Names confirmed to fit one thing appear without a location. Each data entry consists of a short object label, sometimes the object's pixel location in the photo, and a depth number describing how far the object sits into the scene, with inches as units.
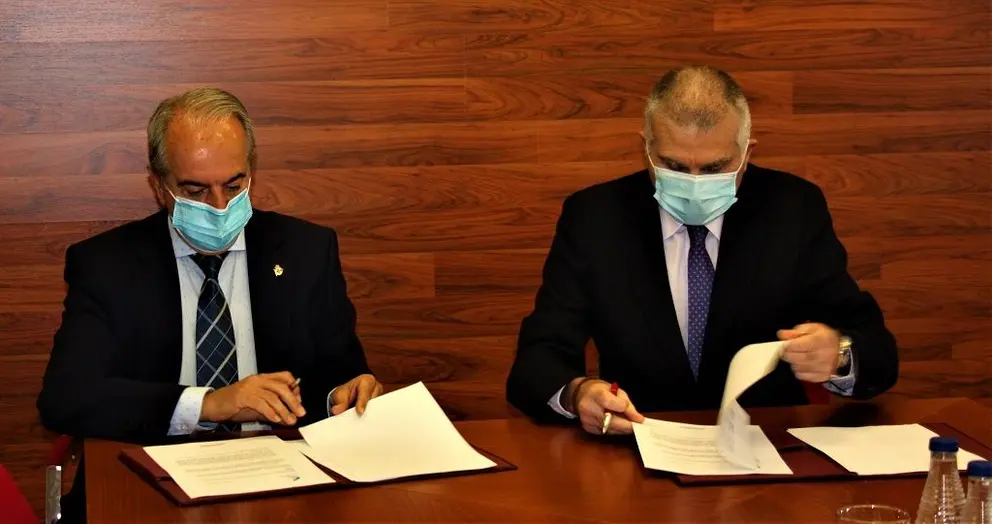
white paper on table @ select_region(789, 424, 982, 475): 100.3
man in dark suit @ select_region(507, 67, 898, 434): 127.0
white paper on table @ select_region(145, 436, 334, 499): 95.3
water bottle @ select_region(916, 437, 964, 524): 79.0
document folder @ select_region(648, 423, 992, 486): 97.1
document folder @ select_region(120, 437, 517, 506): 92.7
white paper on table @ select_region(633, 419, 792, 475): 99.4
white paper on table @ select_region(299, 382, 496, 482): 100.9
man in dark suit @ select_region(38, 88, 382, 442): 125.8
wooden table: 90.6
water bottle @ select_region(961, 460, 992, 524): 75.2
